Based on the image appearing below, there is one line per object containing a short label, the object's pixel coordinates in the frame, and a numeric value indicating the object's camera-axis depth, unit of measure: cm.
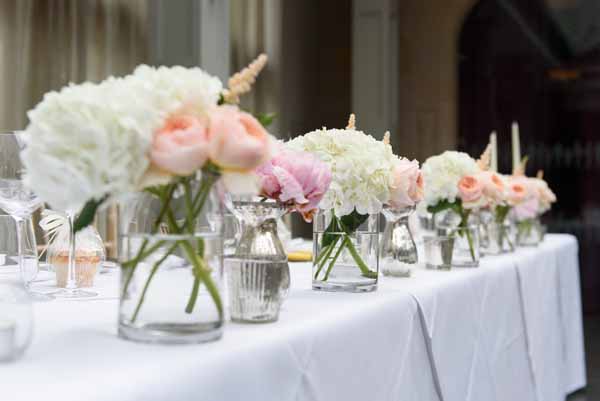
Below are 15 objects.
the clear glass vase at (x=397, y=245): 177
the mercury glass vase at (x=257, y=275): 108
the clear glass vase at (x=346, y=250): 143
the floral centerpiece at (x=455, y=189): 204
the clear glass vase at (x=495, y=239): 252
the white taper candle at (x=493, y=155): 256
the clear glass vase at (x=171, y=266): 90
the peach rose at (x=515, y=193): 267
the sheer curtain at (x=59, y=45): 380
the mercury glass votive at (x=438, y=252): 196
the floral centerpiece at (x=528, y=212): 300
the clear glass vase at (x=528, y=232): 301
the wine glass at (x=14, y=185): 122
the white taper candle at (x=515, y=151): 284
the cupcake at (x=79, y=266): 148
